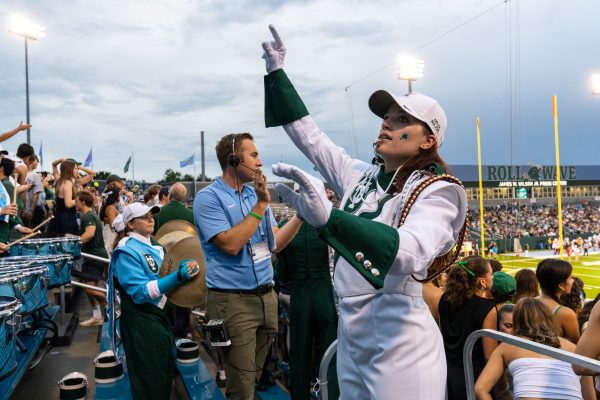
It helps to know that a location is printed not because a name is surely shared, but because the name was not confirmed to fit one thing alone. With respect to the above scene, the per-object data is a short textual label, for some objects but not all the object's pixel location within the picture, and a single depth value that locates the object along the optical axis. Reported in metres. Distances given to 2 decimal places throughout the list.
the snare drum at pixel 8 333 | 3.29
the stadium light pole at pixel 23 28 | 22.16
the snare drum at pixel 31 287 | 4.02
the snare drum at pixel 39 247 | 6.04
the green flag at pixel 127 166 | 29.89
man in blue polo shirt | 3.22
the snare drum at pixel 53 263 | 5.15
